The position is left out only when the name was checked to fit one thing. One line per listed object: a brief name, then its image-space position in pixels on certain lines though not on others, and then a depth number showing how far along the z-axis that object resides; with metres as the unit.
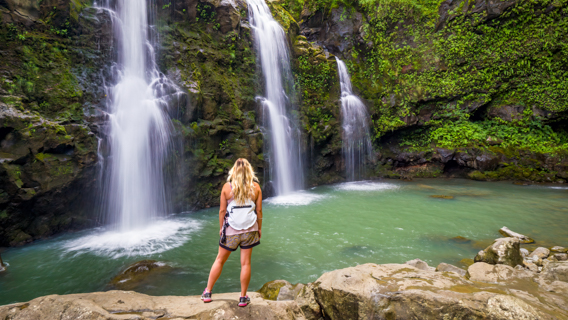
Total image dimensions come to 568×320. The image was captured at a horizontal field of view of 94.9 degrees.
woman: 3.13
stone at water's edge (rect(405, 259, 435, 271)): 4.46
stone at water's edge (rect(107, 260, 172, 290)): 4.81
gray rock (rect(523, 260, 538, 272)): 4.57
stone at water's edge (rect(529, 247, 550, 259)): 5.28
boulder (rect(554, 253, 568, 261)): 5.10
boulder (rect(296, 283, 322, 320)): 3.23
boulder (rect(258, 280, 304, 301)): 3.95
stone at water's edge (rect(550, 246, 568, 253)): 5.57
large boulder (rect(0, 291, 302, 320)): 2.68
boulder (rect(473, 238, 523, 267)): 4.45
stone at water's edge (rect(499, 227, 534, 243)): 6.46
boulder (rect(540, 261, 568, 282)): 3.53
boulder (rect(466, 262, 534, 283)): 3.60
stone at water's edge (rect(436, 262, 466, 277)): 4.45
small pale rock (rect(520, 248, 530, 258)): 5.43
